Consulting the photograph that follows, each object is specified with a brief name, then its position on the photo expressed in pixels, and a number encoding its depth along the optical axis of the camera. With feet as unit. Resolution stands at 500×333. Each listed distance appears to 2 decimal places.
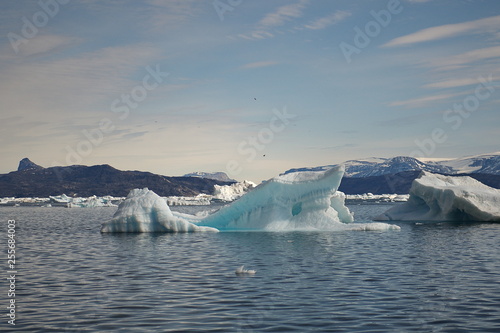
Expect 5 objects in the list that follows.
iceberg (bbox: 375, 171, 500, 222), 134.82
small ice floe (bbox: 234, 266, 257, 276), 56.34
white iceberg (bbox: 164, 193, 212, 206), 411.56
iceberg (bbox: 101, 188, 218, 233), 106.42
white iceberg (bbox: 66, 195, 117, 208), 336.29
